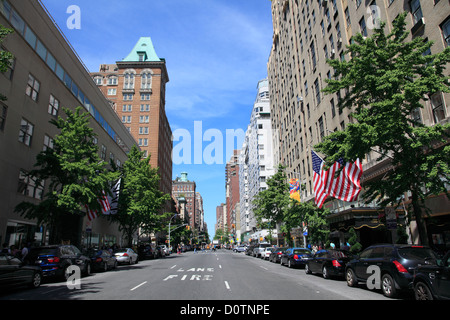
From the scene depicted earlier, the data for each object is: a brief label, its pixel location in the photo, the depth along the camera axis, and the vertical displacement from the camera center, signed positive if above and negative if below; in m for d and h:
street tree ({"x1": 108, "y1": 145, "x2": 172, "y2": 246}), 35.69 +5.34
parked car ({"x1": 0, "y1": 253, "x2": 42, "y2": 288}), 10.84 -1.06
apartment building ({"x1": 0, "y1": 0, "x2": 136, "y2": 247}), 20.70 +10.65
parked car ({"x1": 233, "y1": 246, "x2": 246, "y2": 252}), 74.82 -2.34
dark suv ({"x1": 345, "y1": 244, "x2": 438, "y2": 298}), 9.73 -0.96
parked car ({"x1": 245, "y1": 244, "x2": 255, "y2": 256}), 51.05 -1.96
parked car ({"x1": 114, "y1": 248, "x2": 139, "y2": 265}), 26.70 -1.19
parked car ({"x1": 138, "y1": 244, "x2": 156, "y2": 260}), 38.09 -1.21
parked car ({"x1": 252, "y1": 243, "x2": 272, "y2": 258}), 42.30 -1.43
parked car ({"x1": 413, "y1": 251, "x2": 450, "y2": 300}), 7.53 -1.15
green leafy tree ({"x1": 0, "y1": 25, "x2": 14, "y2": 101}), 11.09 +6.54
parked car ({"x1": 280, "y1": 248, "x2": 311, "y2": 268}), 22.74 -1.38
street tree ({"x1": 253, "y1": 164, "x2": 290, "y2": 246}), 40.03 +5.39
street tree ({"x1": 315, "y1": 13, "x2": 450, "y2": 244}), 12.66 +5.22
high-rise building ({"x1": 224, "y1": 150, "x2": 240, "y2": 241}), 160.74 +23.66
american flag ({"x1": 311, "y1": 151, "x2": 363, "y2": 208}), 19.56 +3.48
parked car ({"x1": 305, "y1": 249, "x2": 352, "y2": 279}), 15.06 -1.24
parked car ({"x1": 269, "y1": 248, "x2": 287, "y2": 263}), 29.81 -1.59
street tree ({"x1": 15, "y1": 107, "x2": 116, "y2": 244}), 20.25 +4.66
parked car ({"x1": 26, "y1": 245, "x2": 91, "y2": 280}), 14.30 -0.74
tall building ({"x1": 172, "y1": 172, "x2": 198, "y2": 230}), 191.50 +30.36
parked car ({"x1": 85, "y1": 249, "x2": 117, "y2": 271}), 19.78 -1.14
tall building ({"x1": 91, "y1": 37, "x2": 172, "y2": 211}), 83.00 +39.59
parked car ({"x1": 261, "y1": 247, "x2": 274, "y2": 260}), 37.47 -1.72
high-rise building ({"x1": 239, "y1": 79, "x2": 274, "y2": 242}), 89.25 +26.04
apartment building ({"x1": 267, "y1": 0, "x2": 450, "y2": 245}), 17.94 +16.33
